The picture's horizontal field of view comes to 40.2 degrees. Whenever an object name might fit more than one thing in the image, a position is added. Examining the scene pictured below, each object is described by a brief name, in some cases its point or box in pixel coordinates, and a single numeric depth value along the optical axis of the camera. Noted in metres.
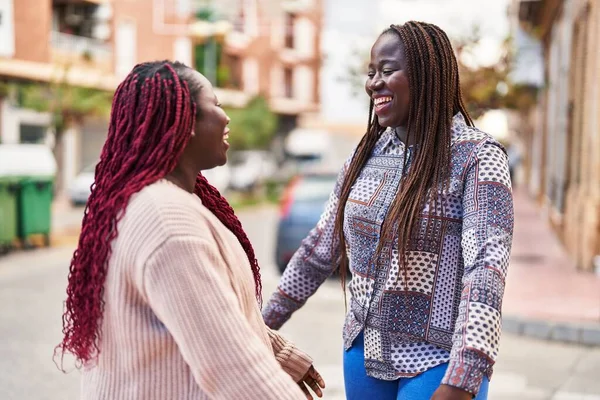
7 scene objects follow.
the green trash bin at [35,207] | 12.91
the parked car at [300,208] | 10.48
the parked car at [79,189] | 23.78
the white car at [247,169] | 29.86
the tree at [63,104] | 16.67
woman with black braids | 2.09
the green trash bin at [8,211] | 12.41
